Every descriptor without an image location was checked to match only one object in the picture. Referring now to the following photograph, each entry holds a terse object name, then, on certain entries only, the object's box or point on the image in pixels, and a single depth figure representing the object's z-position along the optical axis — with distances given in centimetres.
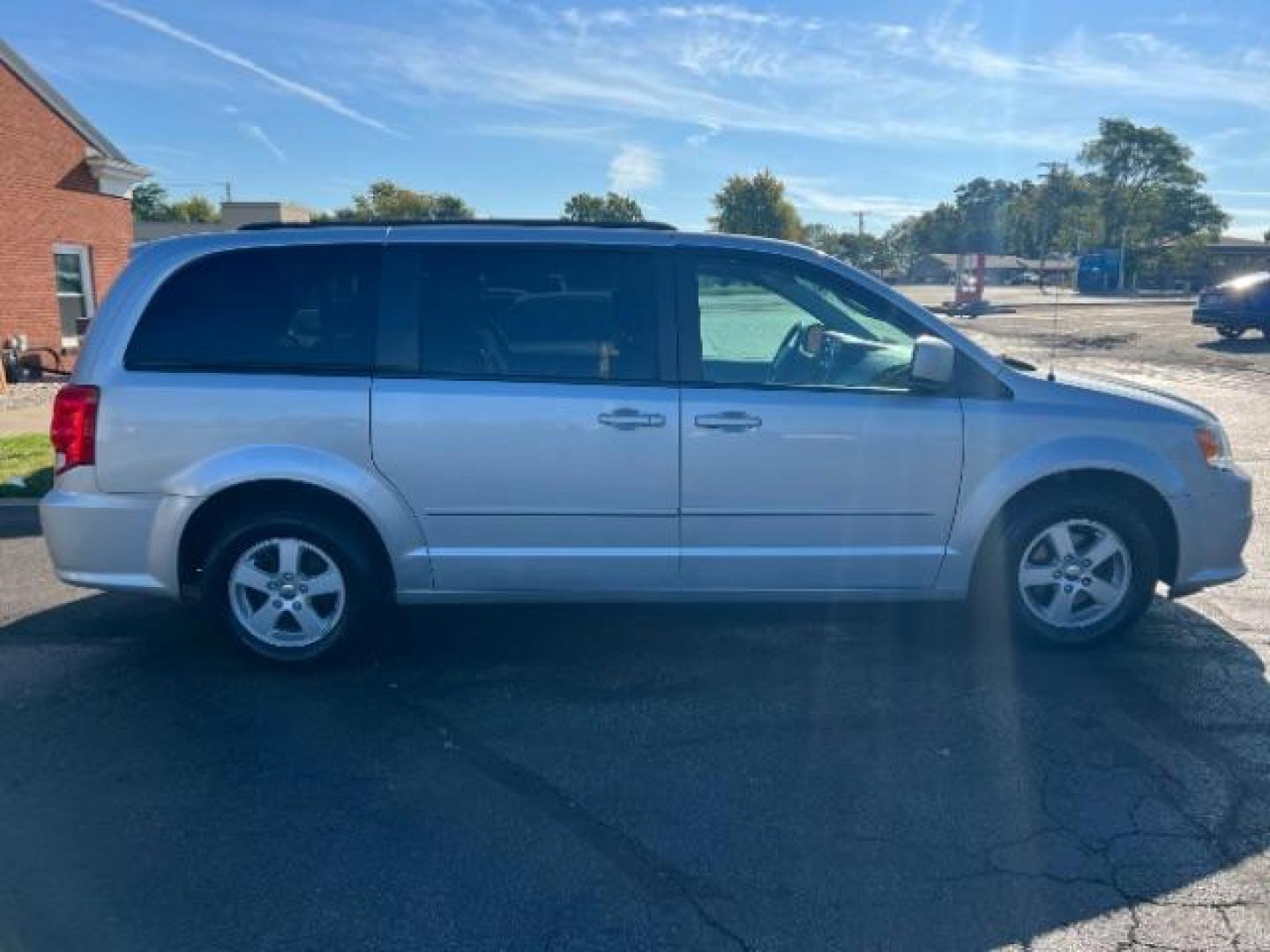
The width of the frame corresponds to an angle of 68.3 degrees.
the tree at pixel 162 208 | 6562
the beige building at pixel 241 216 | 4062
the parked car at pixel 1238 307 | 2269
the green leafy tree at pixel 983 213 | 12500
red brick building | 1527
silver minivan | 407
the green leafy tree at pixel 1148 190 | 8794
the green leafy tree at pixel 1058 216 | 9238
